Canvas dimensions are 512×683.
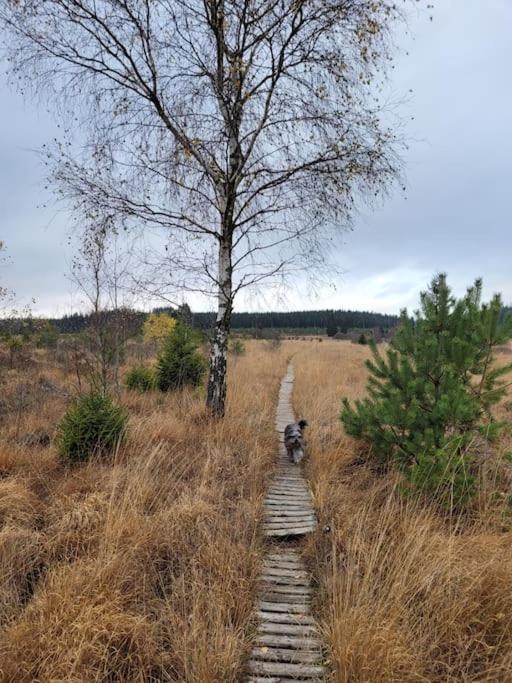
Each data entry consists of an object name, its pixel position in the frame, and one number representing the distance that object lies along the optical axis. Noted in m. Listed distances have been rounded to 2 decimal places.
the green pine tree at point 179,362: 9.78
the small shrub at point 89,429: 4.63
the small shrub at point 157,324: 24.62
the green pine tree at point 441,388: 3.70
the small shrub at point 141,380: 9.65
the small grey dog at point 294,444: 5.72
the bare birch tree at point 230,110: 4.91
